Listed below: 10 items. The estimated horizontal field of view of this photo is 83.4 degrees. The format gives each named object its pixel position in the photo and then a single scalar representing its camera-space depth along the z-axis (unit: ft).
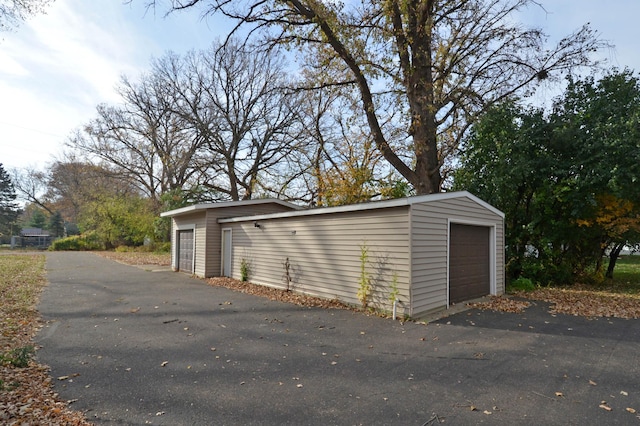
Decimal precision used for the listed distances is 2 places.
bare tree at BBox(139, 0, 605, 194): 35.40
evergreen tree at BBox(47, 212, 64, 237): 151.65
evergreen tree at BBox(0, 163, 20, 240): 140.26
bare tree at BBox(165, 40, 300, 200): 85.66
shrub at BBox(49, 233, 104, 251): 103.24
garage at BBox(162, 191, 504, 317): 23.39
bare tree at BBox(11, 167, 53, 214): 143.74
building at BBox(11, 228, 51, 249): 119.43
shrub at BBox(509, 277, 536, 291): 35.58
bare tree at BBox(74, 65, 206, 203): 88.58
